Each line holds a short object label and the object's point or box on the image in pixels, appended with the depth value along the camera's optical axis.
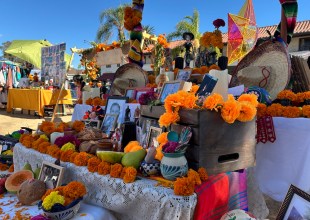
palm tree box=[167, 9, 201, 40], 15.37
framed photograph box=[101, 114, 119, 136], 2.25
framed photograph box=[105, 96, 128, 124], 2.33
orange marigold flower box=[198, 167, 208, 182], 1.21
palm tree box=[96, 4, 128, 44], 16.59
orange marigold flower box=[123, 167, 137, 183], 1.26
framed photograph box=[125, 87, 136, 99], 2.75
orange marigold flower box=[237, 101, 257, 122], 1.31
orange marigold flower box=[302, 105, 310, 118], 1.78
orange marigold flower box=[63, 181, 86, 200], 1.26
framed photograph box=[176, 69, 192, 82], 2.68
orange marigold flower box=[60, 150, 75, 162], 1.62
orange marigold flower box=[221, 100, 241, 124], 1.23
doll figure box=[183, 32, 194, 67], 3.53
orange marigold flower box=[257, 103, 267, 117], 1.84
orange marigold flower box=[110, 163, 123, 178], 1.32
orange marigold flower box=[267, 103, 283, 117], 1.83
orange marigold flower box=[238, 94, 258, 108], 1.42
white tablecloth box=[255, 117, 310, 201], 1.76
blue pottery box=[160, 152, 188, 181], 1.19
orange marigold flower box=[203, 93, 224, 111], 1.24
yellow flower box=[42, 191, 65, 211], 1.19
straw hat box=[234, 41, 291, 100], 2.15
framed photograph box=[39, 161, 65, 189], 1.45
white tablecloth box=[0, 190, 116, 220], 1.28
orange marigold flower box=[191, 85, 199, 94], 1.64
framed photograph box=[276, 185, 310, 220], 1.12
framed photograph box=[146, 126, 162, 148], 1.62
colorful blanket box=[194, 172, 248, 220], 1.20
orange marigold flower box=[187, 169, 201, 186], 1.16
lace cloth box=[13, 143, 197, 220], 1.12
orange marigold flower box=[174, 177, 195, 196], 1.11
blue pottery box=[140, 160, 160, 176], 1.31
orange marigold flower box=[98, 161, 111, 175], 1.37
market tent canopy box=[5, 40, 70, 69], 10.63
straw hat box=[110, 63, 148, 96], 3.23
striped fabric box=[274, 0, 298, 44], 2.38
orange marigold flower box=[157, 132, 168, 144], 1.37
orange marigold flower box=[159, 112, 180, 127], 1.32
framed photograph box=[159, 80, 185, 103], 1.77
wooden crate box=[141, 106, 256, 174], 1.23
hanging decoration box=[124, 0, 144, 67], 3.71
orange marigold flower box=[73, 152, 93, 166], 1.51
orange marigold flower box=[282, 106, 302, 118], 1.80
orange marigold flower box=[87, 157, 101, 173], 1.42
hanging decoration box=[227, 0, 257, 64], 6.36
